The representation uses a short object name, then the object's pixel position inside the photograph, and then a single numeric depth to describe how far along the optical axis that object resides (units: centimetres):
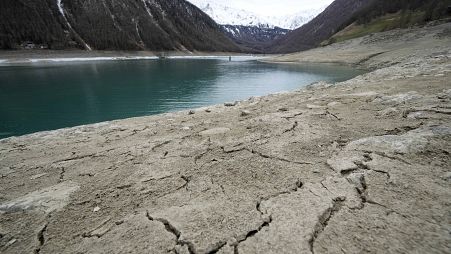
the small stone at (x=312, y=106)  762
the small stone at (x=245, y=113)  822
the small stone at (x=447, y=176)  312
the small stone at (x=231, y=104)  1158
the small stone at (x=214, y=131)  630
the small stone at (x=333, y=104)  765
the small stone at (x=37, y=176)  473
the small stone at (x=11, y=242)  291
